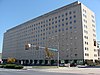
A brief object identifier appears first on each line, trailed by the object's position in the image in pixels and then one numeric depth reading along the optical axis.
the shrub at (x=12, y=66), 23.43
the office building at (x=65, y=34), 39.15
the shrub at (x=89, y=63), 35.53
